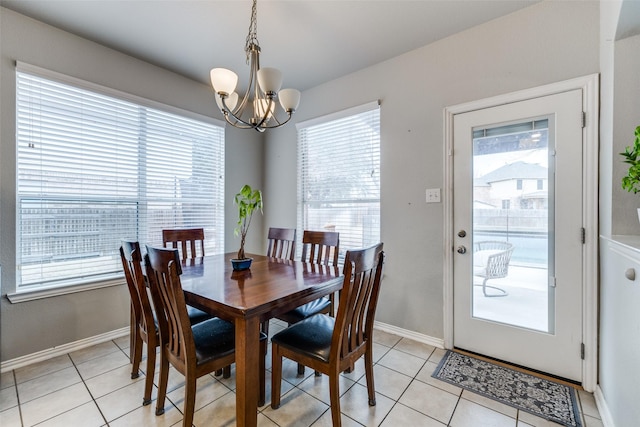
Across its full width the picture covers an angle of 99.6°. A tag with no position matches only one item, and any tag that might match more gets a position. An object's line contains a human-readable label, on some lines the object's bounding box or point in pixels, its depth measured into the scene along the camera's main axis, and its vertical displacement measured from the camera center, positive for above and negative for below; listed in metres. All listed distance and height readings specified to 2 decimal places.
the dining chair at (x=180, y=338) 1.28 -0.70
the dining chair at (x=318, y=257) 2.03 -0.40
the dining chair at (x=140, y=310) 1.54 -0.61
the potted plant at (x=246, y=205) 1.87 +0.06
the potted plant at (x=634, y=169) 1.18 +0.21
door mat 1.60 -1.15
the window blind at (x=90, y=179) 2.13 +0.31
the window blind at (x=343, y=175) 2.85 +0.45
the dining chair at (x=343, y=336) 1.35 -0.71
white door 1.86 -0.13
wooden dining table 1.24 -0.43
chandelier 1.73 +0.84
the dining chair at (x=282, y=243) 2.63 -0.30
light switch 2.38 +0.17
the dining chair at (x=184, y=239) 2.47 -0.25
